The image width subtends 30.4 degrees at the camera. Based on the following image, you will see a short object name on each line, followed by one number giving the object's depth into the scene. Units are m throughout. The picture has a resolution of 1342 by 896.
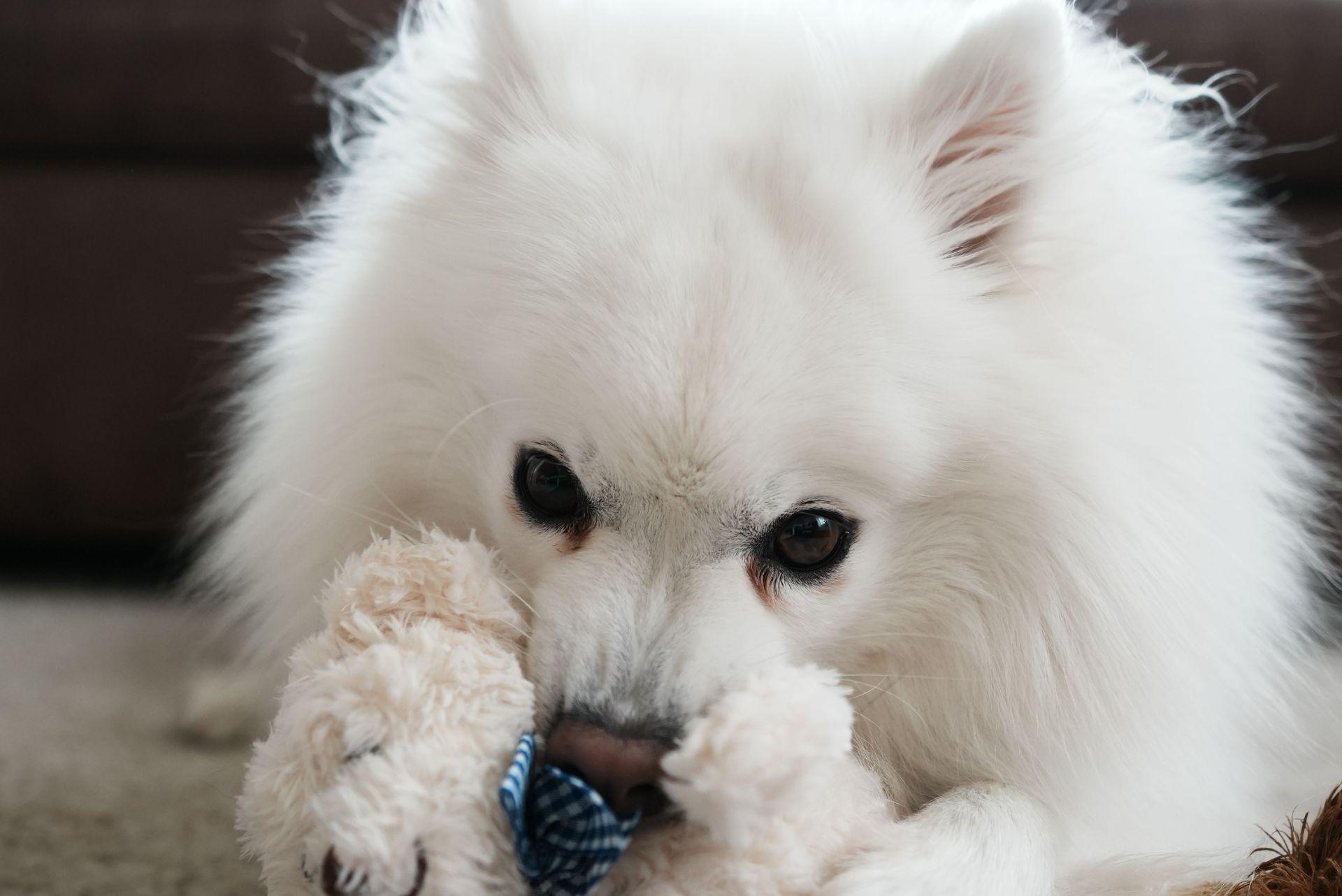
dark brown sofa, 0.76
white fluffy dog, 0.48
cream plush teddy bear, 0.43
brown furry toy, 0.46
